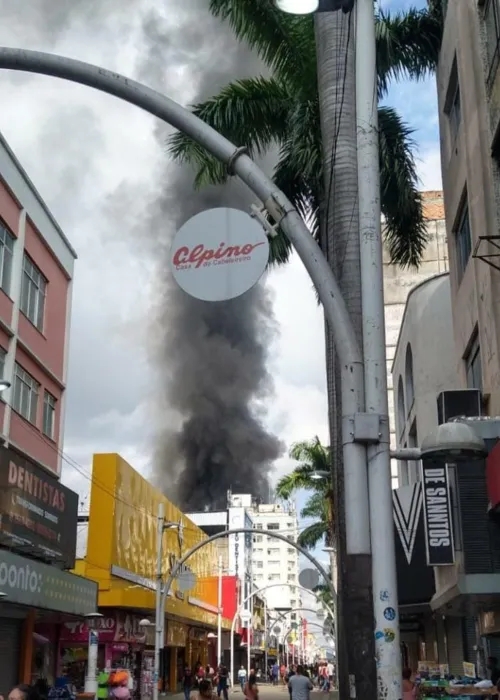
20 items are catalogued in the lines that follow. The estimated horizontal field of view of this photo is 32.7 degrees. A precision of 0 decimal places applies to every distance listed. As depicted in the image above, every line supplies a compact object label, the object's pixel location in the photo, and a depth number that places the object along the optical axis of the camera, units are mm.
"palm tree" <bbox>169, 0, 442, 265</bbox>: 15828
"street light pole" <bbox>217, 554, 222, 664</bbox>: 50375
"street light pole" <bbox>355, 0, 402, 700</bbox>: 5402
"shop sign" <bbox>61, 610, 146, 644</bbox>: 27203
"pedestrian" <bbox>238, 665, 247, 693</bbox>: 47225
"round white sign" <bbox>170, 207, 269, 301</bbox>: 6238
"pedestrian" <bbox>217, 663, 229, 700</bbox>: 33772
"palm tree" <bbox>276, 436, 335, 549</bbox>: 46403
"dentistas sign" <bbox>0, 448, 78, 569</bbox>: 19297
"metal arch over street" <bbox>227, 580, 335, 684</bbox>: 55500
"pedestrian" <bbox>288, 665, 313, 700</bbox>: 19516
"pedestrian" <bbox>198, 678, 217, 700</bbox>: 10562
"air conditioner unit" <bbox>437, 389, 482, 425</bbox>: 15078
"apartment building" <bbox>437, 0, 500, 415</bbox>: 14758
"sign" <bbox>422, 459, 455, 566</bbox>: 14406
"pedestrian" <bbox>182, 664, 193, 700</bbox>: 30594
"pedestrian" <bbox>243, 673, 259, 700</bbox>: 17812
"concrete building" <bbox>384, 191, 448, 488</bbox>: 47531
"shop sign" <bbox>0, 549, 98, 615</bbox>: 17594
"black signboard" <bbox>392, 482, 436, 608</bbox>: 19266
